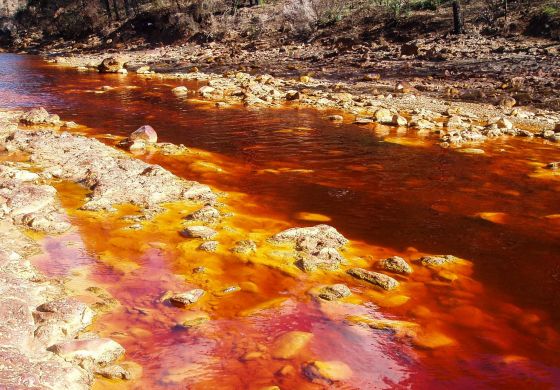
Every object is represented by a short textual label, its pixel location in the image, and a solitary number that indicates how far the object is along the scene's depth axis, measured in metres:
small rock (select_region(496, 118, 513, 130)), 10.88
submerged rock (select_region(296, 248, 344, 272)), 4.80
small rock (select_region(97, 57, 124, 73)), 23.92
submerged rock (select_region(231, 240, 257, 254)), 5.07
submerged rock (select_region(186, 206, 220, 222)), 5.81
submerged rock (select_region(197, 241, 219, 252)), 5.06
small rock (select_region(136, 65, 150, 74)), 23.91
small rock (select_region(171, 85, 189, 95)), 16.88
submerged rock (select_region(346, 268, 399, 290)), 4.50
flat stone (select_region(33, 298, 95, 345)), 3.46
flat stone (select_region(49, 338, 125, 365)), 3.27
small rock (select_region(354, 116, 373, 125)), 11.80
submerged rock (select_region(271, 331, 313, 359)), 3.52
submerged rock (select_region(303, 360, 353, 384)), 3.31
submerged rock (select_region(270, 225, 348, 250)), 5.22
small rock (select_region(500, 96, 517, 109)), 12.98
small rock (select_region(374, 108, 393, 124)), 11.87
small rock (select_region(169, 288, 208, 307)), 4.09
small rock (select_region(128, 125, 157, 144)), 9.41
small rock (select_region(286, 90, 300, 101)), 14.97
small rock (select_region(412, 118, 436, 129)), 11.21
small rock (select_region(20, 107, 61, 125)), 11.27
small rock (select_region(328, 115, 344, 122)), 12.18
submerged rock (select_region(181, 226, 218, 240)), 5.34
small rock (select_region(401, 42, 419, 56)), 20.09
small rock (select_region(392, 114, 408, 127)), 11.56
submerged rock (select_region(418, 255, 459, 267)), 4.94
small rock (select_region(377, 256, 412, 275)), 4.79
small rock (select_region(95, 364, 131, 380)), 3.19
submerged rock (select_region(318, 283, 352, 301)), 4.27
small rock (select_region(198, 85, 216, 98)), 15.94
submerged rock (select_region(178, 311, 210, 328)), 3.83
